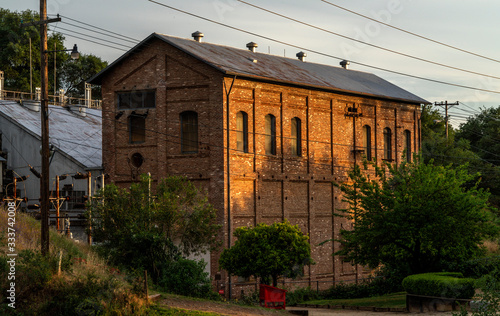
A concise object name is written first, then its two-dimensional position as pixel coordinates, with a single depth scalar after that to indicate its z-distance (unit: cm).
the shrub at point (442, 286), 2891
